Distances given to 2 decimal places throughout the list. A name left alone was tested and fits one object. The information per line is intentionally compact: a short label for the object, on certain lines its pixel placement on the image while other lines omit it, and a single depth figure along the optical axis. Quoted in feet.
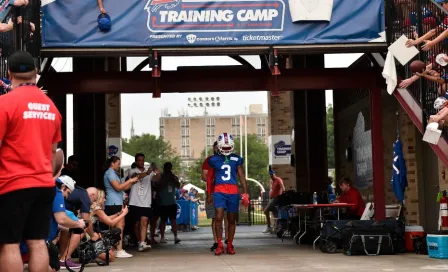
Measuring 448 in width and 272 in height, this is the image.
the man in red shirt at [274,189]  65.36
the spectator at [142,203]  46.73
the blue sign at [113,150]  71.87
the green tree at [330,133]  213.81
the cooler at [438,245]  37.24
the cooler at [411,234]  41.96
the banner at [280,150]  75.23
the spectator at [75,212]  31.81
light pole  286.25
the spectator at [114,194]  42.83
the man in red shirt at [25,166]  17.95
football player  42.65
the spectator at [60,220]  25.30
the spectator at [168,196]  54.80
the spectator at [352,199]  50.24
